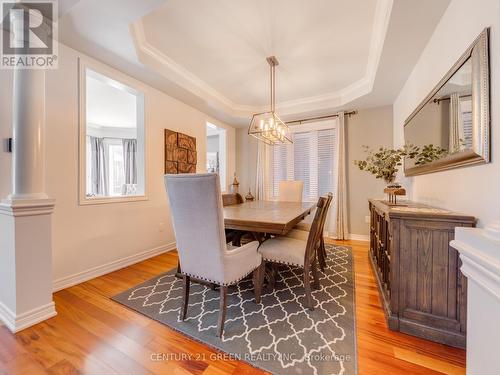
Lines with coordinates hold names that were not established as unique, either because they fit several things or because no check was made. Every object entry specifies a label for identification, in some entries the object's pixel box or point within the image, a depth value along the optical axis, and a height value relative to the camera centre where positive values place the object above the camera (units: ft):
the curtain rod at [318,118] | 12.60 +4.37
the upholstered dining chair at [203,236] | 4.35 -1.13
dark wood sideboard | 4.26 -1.95
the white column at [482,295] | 1.68 -0.97
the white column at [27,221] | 4.96 -0.89
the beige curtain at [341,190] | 12.51 -0.27
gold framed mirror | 3.80 +1.58
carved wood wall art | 10.66 +1.74
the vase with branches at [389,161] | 6.95 +0.84
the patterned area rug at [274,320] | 4.10 -3.33
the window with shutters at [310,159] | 13.43 +1.80
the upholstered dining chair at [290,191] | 12.10 -0.33
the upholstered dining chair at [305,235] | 7.10 -1.69
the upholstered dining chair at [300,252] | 5.65 -1.84
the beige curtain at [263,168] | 15.30 +1.26
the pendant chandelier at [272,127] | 8.80 +2.53
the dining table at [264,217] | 5.37 -0.92
